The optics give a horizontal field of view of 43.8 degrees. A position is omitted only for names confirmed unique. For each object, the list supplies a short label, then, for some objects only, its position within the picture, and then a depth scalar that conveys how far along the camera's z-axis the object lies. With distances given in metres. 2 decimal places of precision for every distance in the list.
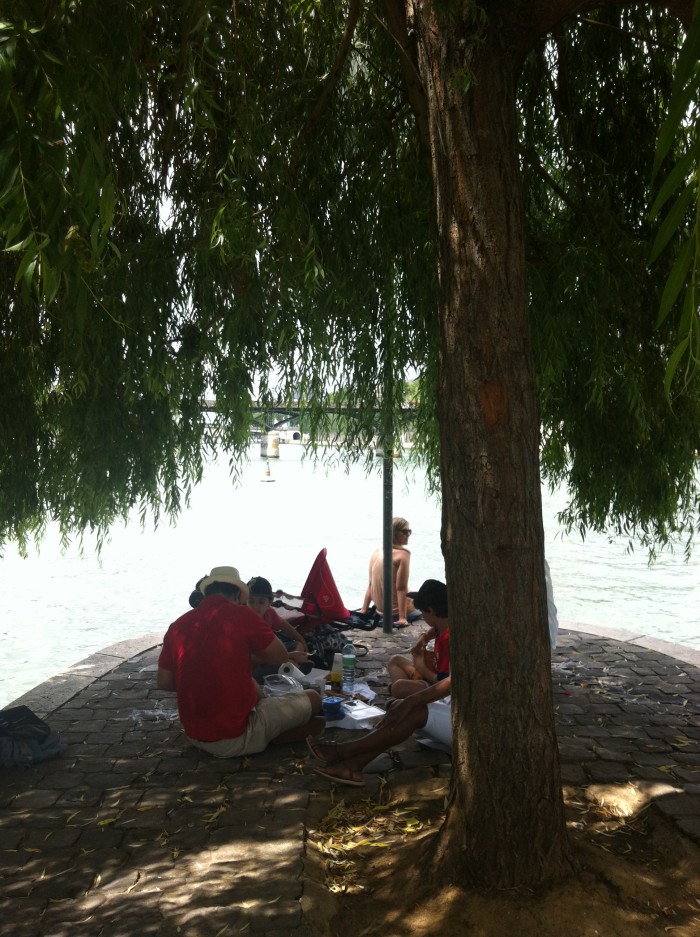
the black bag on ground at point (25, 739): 5.62
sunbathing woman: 9.88
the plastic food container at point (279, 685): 6.38
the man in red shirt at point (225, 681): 5.50
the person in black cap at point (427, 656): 5.92
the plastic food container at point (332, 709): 6.32
